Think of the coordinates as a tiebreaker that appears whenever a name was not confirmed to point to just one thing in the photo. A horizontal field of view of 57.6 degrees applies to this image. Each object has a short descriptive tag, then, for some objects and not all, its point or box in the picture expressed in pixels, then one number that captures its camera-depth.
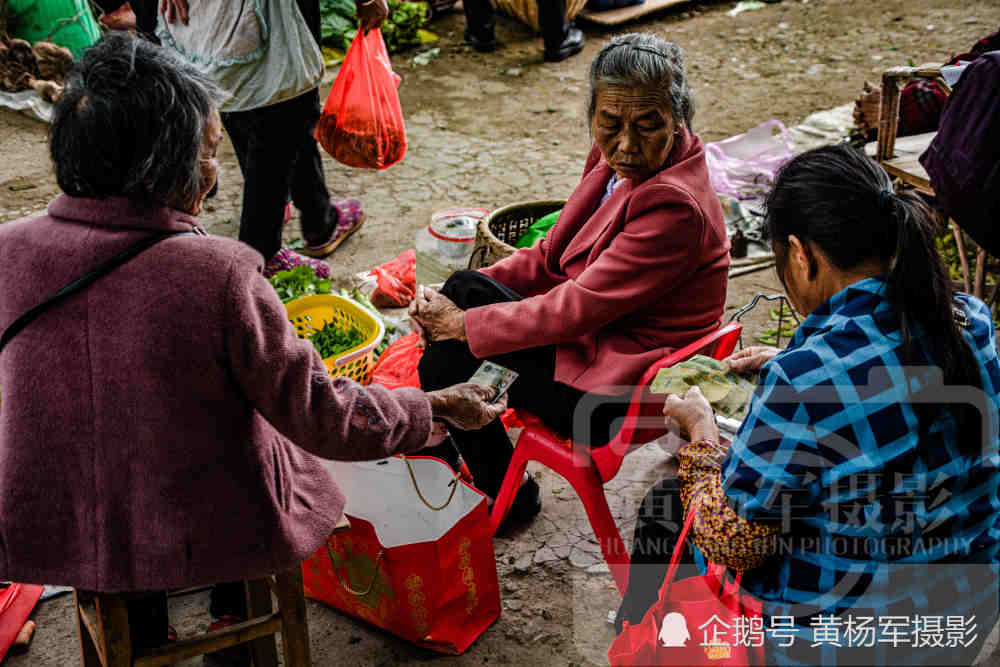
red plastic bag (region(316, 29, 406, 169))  3.92
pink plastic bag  4.82
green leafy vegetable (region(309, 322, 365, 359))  3.09
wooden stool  1.83
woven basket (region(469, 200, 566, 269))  3.29
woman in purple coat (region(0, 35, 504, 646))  1.55
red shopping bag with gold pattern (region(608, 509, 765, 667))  1.65
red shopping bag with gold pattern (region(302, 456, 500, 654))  2.30
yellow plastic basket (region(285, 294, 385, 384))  3.05
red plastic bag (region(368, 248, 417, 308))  4.02
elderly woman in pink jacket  2.37
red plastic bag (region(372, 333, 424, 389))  2.86
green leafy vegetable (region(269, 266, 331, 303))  3.46
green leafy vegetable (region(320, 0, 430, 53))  7.06
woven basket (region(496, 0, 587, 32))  7.28
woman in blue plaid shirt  1.54
